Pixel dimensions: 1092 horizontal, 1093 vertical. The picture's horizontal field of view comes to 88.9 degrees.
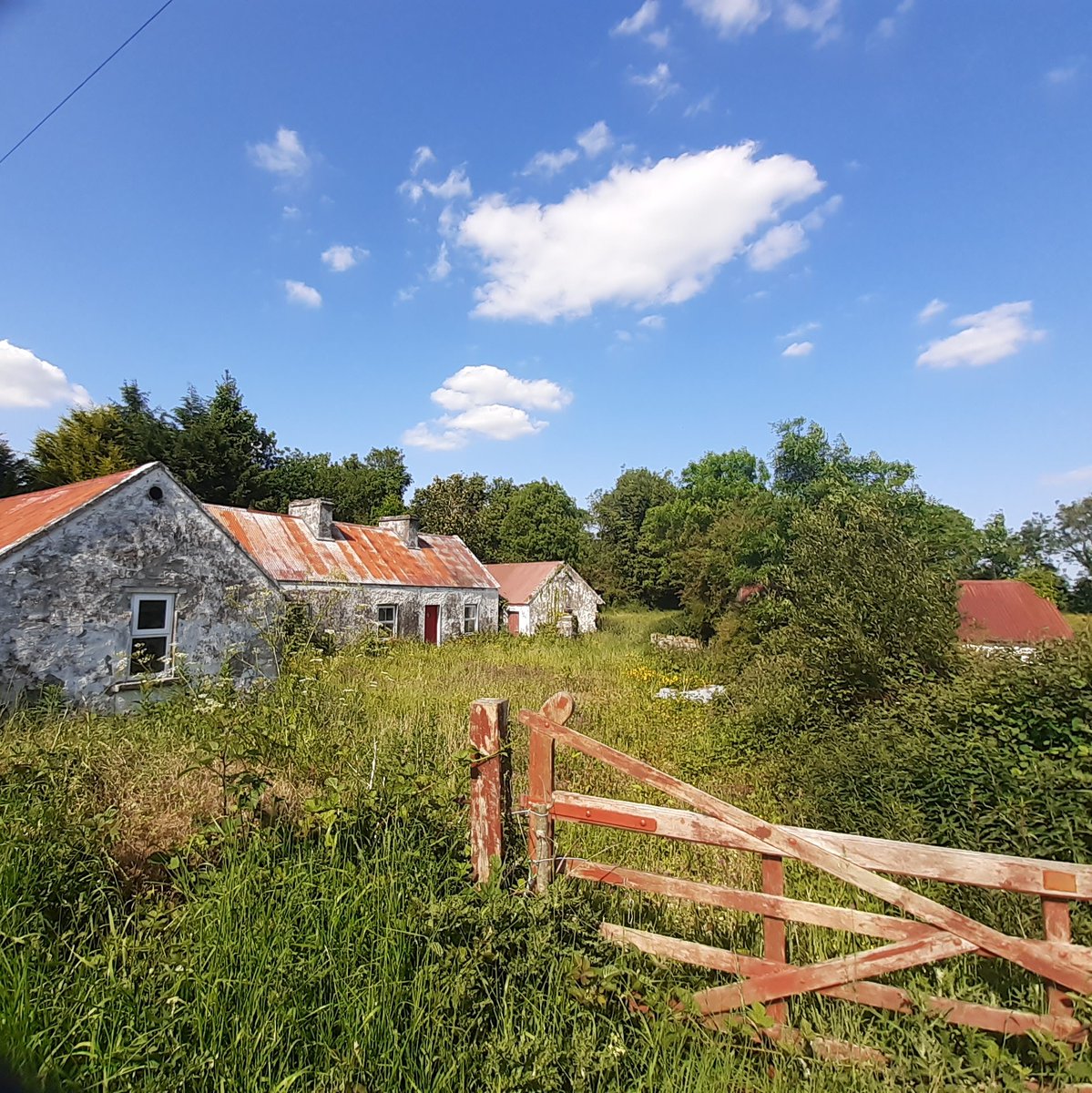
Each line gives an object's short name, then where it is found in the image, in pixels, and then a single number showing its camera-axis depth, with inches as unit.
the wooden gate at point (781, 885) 92.4
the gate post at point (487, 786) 120.0
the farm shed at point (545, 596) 1119.0
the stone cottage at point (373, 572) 744.3
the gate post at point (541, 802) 119.7
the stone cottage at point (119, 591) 331.0
